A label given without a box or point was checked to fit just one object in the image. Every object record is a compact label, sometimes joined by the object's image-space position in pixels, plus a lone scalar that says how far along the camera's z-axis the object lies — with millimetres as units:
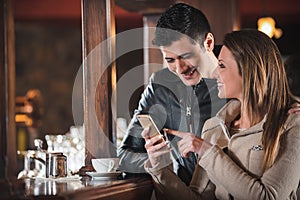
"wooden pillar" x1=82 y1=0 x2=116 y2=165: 3344
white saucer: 3045
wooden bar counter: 2336
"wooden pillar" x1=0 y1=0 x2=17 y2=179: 2758
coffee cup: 3090
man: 3285
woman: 2736
